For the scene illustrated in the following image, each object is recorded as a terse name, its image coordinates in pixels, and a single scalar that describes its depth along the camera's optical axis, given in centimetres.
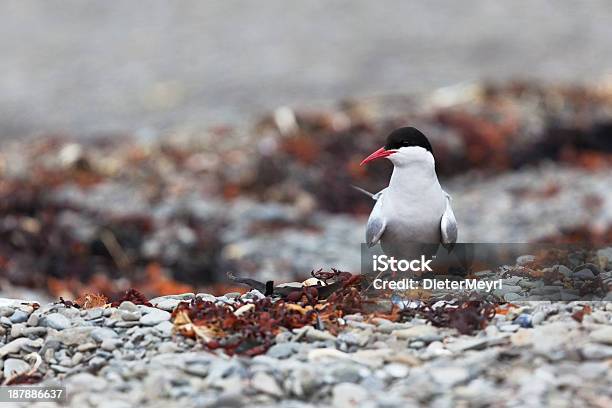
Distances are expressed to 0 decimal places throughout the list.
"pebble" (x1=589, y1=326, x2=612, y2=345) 892
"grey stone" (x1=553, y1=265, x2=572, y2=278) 1098
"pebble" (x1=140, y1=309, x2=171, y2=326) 1023
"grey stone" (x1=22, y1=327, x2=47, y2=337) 1036
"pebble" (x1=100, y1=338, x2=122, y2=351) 980
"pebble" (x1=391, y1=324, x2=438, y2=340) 955
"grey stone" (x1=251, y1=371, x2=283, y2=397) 852
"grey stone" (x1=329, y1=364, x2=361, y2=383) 873
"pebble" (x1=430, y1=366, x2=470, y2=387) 847
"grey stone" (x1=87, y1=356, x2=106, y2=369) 952
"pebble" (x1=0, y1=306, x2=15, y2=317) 1086
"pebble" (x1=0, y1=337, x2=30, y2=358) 1005
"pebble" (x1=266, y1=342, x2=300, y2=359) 936
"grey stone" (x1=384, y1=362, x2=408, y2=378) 887
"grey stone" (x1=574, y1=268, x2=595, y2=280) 1093
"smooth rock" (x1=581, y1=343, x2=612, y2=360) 868
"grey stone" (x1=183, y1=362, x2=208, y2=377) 896
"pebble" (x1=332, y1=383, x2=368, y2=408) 830
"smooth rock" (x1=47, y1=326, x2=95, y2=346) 1001
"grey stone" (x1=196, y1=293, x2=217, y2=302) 1080
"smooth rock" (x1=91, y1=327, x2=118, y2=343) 996
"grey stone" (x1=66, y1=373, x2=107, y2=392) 901
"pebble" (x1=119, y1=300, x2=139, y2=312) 1062
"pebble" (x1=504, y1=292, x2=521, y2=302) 1054
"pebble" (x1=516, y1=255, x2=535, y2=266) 1172
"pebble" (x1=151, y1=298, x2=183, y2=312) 1070
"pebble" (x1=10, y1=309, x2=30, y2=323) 1072
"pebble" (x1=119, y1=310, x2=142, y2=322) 1032
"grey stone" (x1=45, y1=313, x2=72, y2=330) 1036
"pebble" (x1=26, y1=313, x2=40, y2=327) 1052
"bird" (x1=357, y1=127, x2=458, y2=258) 1074
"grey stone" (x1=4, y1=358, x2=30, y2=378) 971
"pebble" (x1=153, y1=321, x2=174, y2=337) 1000
